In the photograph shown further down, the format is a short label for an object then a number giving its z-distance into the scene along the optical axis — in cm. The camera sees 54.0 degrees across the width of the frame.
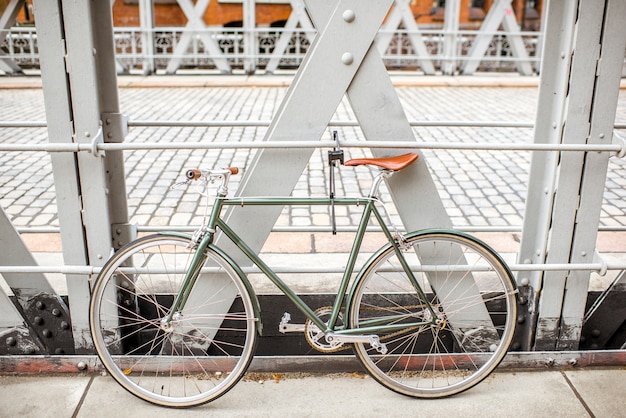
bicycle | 306
